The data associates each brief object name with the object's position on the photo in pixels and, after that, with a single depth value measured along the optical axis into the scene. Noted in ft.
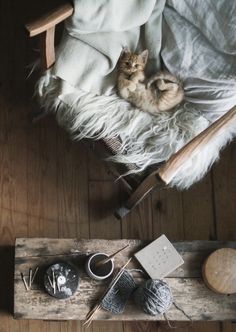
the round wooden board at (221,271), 3.88
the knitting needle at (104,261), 3.80
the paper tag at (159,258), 3.92
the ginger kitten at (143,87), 3.93
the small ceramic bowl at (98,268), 3.81
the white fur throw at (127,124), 3.90
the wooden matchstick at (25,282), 3.82
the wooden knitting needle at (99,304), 3.78
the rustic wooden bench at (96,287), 3.79
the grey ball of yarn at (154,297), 3.65
